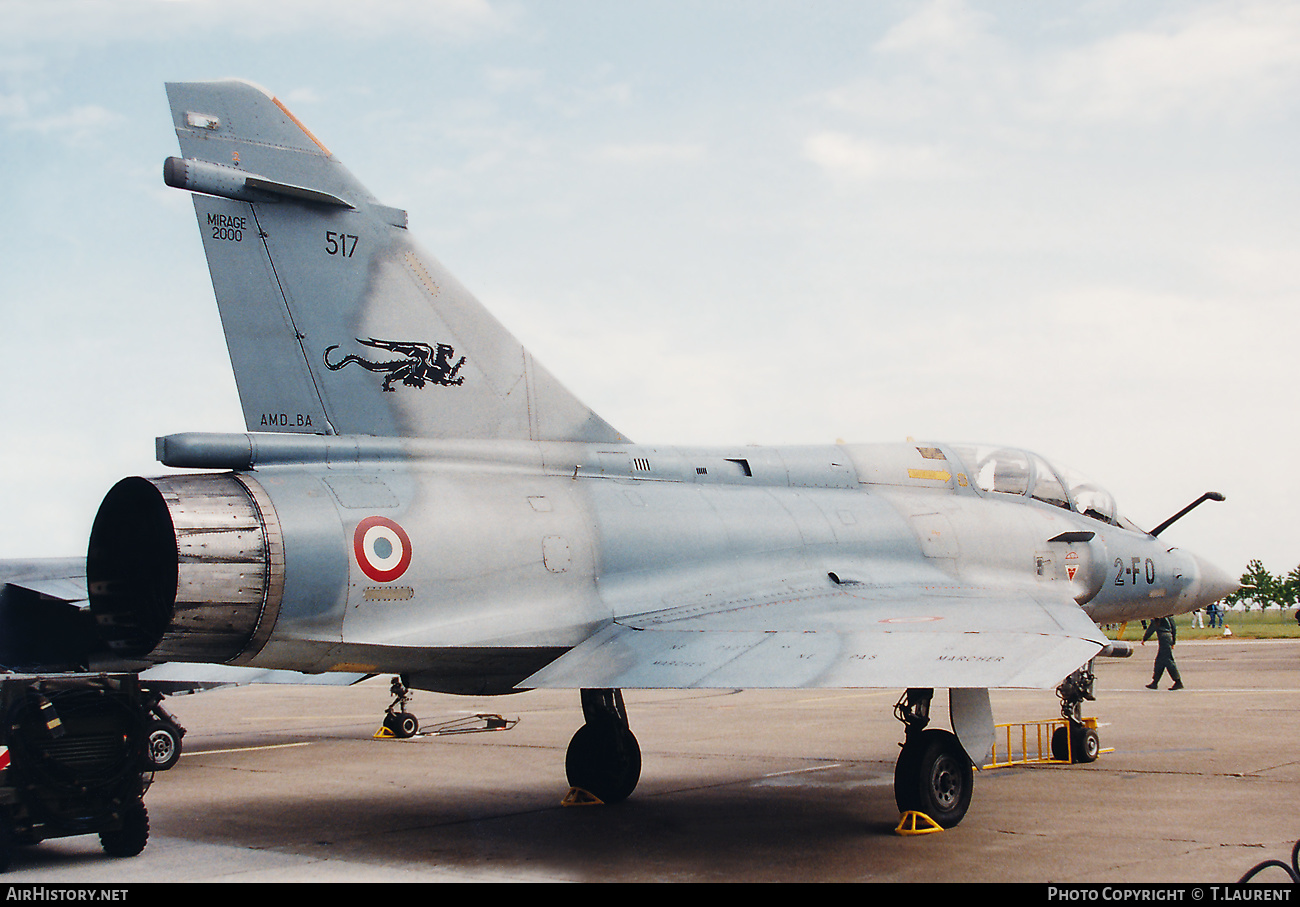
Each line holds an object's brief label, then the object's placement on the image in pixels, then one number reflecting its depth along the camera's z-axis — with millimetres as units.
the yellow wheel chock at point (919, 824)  8023
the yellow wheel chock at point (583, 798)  9828
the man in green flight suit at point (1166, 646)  19281
